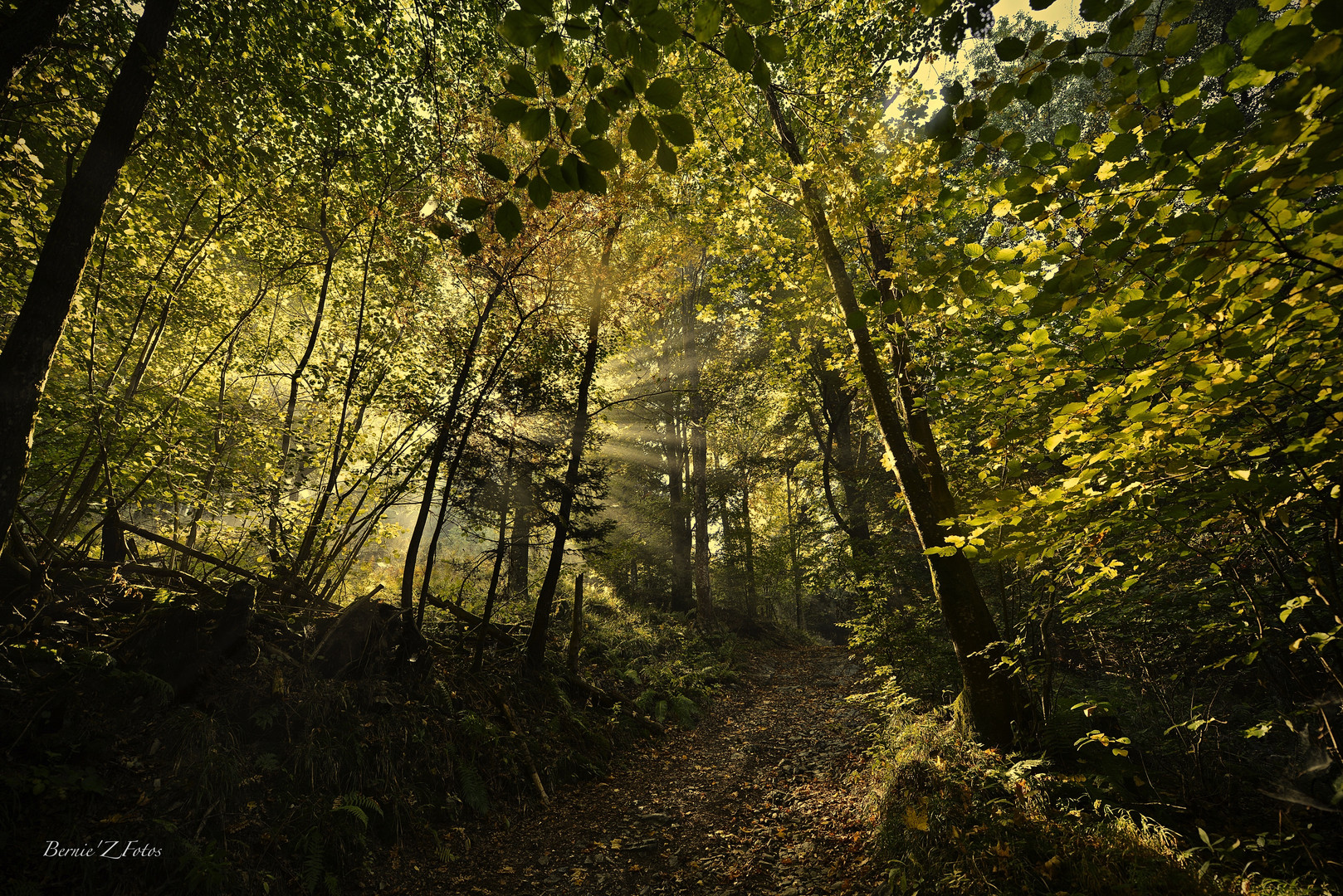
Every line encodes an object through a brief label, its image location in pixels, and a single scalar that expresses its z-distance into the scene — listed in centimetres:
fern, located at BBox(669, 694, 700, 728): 885
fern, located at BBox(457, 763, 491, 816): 554
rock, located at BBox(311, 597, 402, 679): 602
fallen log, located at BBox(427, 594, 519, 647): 823
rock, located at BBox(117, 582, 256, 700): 477
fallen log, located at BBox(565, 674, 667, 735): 833
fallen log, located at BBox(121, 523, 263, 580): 622
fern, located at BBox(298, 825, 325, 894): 406
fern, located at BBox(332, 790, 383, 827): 457
